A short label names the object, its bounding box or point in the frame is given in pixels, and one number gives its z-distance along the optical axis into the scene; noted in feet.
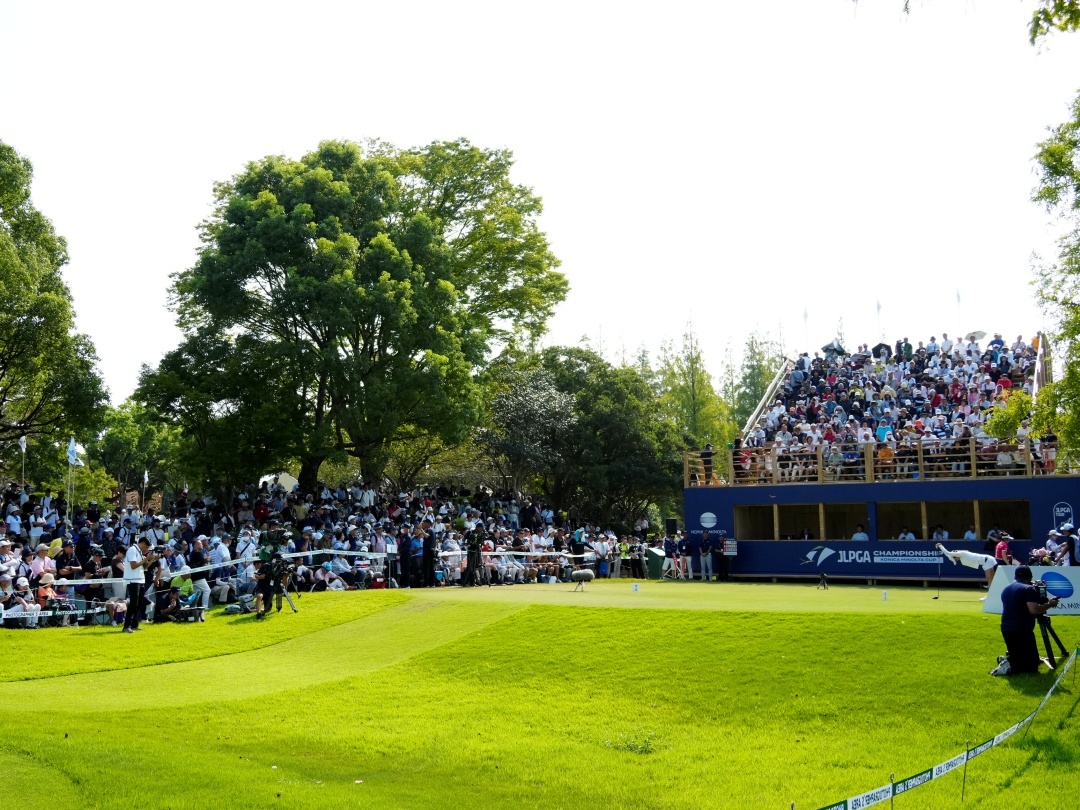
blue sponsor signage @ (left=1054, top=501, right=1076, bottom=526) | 87.61
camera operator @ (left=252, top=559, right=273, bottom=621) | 70.23
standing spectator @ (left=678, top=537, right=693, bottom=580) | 102.93
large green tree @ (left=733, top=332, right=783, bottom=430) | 210.18
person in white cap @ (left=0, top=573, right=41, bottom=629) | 64.44
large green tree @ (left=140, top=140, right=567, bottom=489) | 107.14
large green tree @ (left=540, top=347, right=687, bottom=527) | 150.51
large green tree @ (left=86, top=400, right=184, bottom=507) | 218.38
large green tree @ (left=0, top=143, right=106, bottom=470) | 92.84
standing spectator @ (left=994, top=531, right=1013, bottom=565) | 69.00
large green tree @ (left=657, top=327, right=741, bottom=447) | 187.93
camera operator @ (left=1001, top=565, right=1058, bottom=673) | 43.29
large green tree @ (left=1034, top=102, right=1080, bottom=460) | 66.49
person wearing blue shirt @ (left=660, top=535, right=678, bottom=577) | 104.32
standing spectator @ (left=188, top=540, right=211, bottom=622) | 73.26
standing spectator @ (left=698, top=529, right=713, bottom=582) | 99.91
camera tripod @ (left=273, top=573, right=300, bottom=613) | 71.20
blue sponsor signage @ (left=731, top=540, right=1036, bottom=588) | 91.66
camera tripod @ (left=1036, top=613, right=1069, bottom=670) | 43.65
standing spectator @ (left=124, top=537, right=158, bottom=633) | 64.72
